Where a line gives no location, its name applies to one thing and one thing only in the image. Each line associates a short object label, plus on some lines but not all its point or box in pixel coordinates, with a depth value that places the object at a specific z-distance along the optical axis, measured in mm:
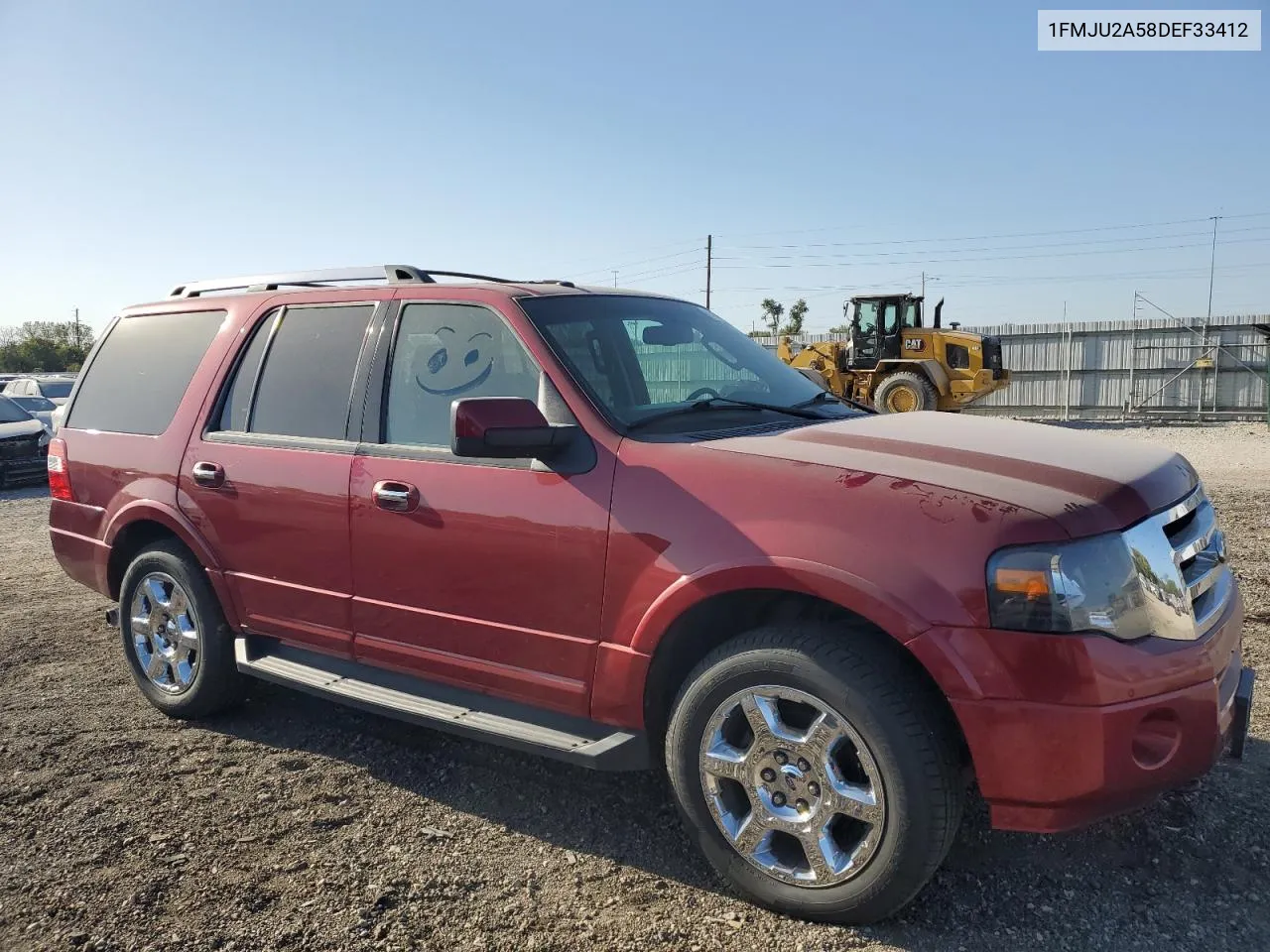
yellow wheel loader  20094
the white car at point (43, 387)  18875
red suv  2475
